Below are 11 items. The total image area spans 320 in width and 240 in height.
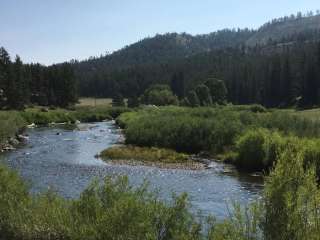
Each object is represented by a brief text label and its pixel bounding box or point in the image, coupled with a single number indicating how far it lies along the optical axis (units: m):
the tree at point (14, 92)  123.56
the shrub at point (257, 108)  118.70
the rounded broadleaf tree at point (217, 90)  165.62
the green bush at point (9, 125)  74.32
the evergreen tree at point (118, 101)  180.80
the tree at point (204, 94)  157.00
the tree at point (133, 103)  175.50
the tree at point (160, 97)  177.88
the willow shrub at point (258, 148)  52.31
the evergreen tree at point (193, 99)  151.12
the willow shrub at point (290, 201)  14.76
